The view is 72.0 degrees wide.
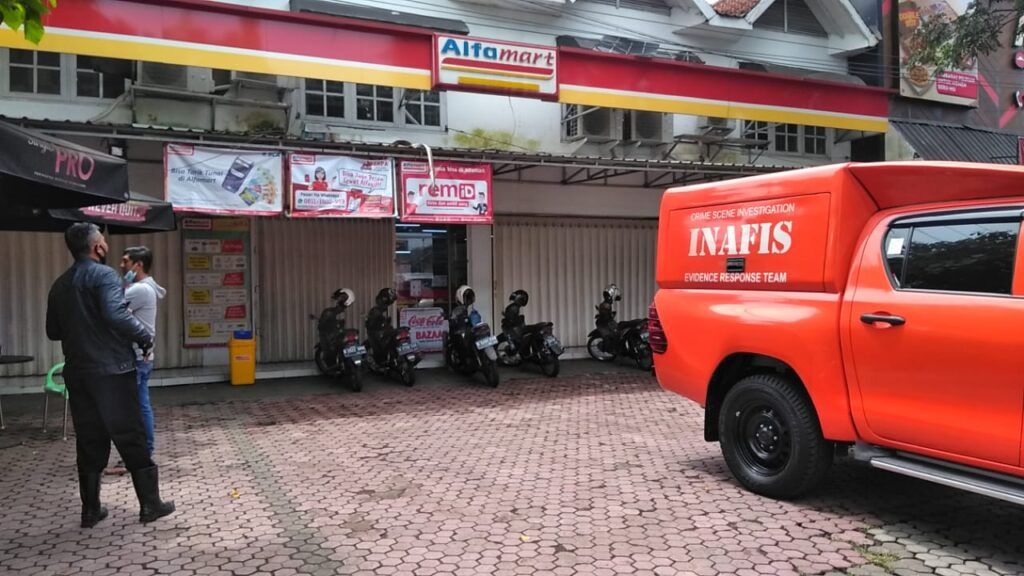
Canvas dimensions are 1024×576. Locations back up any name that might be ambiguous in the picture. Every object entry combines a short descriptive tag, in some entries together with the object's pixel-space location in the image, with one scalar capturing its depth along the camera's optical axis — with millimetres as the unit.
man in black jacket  4426
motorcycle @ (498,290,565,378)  11047
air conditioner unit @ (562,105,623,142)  12734
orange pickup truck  3805
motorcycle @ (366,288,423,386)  10258
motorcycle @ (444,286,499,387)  10266
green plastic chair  6824
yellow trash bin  10250
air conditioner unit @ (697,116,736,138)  13562
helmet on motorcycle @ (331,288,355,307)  10273
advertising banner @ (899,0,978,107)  14648
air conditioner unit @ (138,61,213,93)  10008
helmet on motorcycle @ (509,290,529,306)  11422
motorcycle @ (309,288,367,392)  9852
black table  7113
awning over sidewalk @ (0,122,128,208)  4680
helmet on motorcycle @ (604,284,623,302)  12273
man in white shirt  5669
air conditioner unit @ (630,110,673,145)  13234
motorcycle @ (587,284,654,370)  12023
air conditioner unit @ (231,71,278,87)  10414
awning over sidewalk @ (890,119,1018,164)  14070
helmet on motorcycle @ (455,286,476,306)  10914
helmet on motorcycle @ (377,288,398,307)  10695
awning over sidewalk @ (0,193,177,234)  6914
